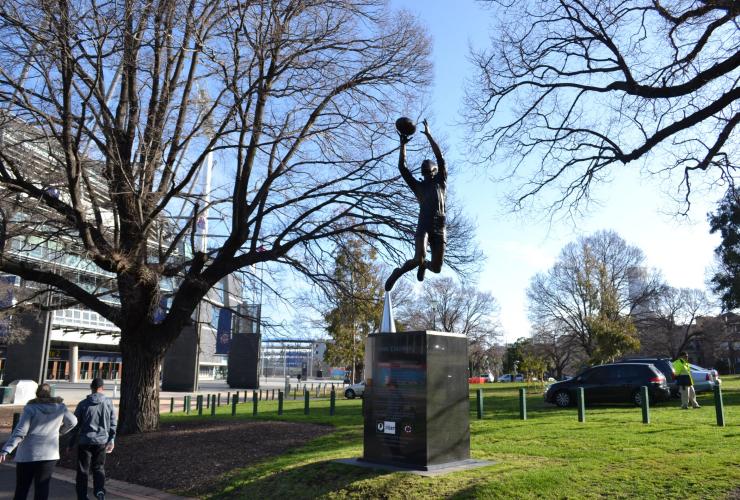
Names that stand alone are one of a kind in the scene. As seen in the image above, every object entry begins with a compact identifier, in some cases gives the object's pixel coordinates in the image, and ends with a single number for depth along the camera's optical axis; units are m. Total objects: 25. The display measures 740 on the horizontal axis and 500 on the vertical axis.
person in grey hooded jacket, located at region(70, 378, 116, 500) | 8.17
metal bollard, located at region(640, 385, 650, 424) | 12.96
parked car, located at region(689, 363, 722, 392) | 22.47
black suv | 18.02
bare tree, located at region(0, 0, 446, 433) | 11.93
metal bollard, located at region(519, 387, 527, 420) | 14.76
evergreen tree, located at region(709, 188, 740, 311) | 34.00
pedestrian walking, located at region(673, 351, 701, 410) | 16.25
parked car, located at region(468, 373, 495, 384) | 53.67
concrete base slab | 7.84
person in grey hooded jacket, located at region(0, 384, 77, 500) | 7.03
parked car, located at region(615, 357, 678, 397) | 20.11
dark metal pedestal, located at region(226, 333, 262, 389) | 51.91
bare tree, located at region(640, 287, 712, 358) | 65.62
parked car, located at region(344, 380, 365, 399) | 33.28
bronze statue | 9.16
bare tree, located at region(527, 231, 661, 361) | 49.28
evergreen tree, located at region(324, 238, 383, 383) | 15.42
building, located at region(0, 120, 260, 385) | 13.84
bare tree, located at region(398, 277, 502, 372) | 65.58
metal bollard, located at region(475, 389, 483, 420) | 15.61
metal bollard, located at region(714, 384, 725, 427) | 12.07
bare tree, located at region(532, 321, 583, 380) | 61.31
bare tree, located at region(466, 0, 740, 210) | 10.98
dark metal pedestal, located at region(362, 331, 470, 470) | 8.17
